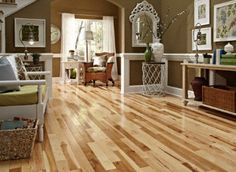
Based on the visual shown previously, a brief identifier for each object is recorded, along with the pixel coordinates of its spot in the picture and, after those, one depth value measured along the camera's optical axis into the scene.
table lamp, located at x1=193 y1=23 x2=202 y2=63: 4.69
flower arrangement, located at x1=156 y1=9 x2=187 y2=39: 5.69
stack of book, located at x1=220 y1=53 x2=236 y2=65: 3.64
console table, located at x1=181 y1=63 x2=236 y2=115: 3.60
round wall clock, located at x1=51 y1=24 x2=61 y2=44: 8.74
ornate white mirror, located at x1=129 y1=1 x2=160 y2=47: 5.98
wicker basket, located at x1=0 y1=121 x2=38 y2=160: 2.19
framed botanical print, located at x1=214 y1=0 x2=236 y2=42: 4.01
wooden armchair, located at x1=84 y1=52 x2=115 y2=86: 7.71
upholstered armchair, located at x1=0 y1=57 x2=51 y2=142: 2.55
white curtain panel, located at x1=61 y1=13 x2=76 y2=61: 8.84
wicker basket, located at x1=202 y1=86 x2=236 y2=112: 3.56
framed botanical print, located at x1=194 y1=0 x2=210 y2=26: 4.61
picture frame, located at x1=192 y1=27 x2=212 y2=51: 4.57
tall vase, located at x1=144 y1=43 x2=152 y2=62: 5.62
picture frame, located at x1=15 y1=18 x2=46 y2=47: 5.19
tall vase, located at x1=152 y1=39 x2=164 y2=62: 5.62
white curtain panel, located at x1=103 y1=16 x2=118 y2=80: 9.47
